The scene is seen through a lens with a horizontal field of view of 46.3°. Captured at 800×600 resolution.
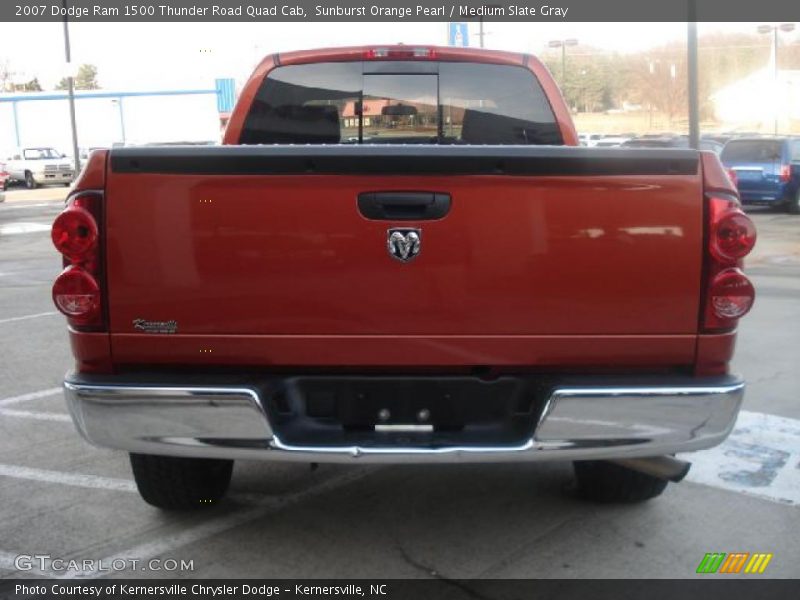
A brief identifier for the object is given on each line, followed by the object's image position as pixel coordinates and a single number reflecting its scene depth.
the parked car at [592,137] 35.98
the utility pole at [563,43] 49.31
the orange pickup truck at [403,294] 3.21
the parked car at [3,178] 37.42
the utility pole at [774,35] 44.44
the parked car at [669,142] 22.46
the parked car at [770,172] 20.91
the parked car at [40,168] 42.28
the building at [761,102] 49.03
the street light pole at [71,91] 27.89
